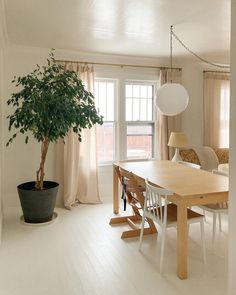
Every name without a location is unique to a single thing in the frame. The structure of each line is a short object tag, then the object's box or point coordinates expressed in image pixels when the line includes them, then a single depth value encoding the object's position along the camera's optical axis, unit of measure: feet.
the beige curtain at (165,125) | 17.40
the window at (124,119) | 16.92
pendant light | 10.87
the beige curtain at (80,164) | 15.24
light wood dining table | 8.50
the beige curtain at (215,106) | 18.66
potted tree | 11.66
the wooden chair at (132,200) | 10.76
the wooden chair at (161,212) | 8.86
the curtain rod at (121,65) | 15.91
